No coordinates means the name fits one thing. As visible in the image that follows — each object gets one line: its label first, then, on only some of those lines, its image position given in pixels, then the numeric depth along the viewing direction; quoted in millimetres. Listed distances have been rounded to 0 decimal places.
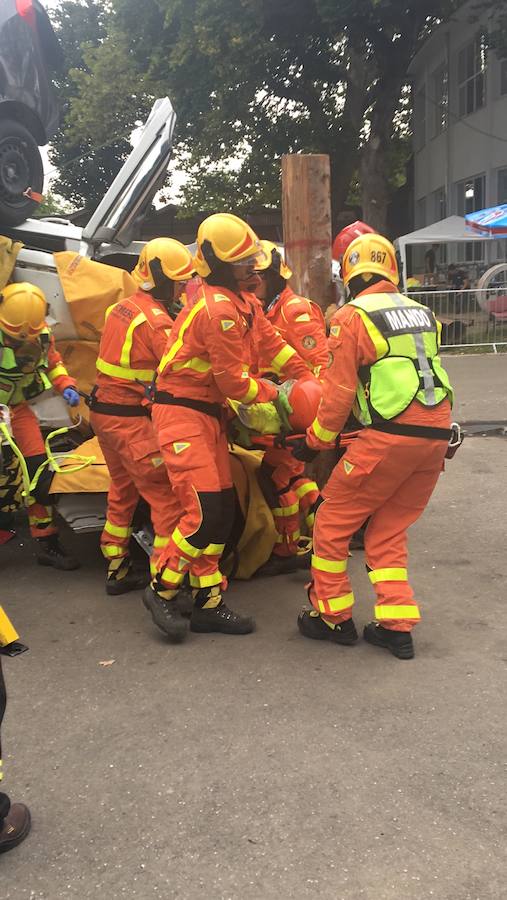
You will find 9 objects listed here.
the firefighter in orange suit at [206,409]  3717
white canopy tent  17591
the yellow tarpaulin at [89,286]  5539
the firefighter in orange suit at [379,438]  3490
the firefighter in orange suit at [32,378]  4715
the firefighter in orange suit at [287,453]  4891
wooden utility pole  5109
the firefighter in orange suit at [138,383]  4293
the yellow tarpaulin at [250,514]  4645
